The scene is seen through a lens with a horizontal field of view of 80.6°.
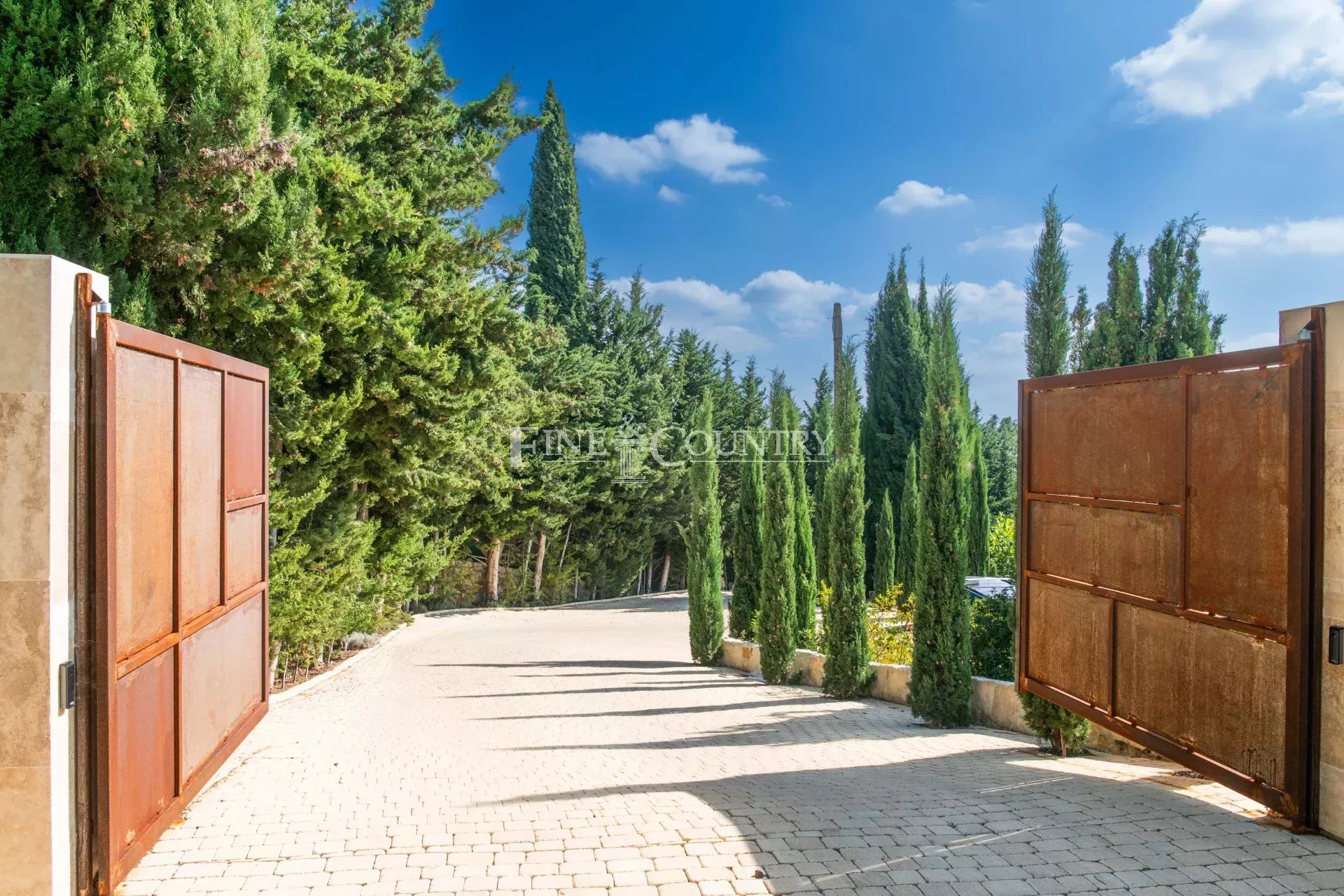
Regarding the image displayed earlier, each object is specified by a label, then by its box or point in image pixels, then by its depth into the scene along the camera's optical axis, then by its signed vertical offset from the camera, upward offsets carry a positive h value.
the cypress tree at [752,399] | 31.37 +1.70
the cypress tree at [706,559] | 14.31 -2.18
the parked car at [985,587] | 12.74 -2.55
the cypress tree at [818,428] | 22.83 +0.38
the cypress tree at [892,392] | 24.98 +1.52
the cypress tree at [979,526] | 13.55 -1.64
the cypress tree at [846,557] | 10.53 -1.63
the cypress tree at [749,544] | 14.34 -1.89
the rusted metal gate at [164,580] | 3.13 -0.67
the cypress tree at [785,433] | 12.98 +0.13
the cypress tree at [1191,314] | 7.09 +1.13
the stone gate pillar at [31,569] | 2.97 -0.48
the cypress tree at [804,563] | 13.86 -2.27
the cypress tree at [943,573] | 8.33 -1.43
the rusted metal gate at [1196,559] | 3.75 -0.66
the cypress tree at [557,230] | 27.91 +7.47
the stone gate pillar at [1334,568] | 3.66 -0.60
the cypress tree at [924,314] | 25.36 +4.06
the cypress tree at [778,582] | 12.13 -2.19
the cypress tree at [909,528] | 17.50 -2.05
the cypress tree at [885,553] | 20.75 -3.00
